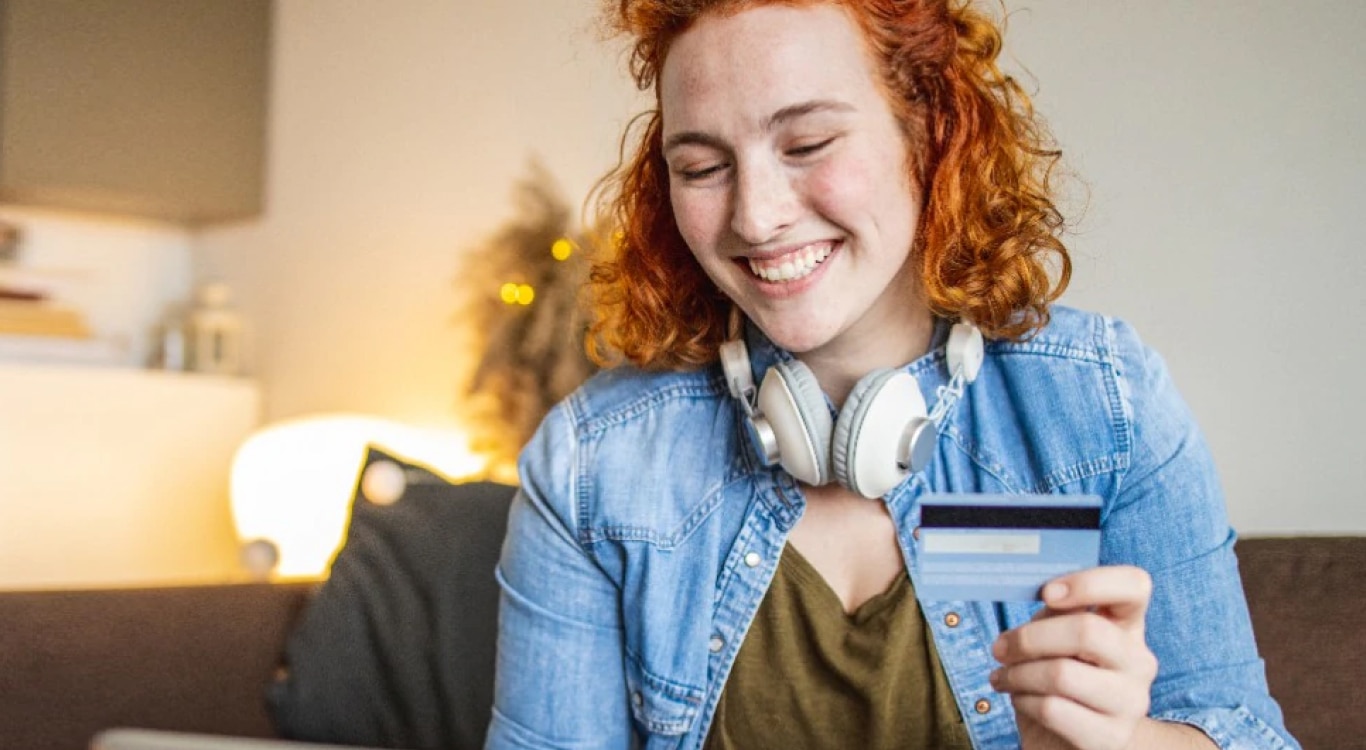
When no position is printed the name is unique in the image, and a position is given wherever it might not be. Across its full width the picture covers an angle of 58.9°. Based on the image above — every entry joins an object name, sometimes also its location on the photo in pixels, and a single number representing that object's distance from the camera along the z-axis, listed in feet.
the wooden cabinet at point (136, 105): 8.76
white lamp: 7.50
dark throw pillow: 4.63
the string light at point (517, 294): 7.04
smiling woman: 2.91
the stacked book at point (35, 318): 8.66
